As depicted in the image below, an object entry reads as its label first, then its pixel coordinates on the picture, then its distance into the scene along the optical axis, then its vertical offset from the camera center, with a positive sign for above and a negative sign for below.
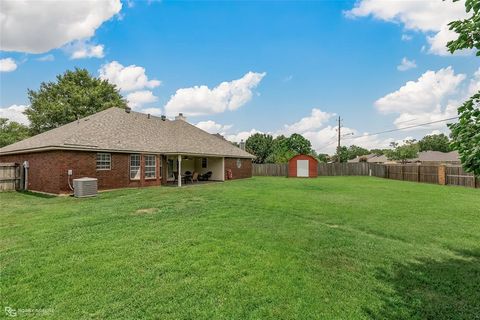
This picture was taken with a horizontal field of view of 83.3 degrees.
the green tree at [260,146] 54.28 +3.93
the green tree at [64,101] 34.41 +8.82
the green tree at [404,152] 60.09 +2.52
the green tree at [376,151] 111.55 +5.44
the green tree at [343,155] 93.25 +3.29
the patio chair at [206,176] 24.38 -0.88
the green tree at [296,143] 61.13 +5.08
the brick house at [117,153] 14.27 +0.97
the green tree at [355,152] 109.44 +4.89
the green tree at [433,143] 80.88 +6.17
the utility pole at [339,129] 36.78 +4.79
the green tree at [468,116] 3.04 +0.55
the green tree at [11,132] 36.49 +5.48
